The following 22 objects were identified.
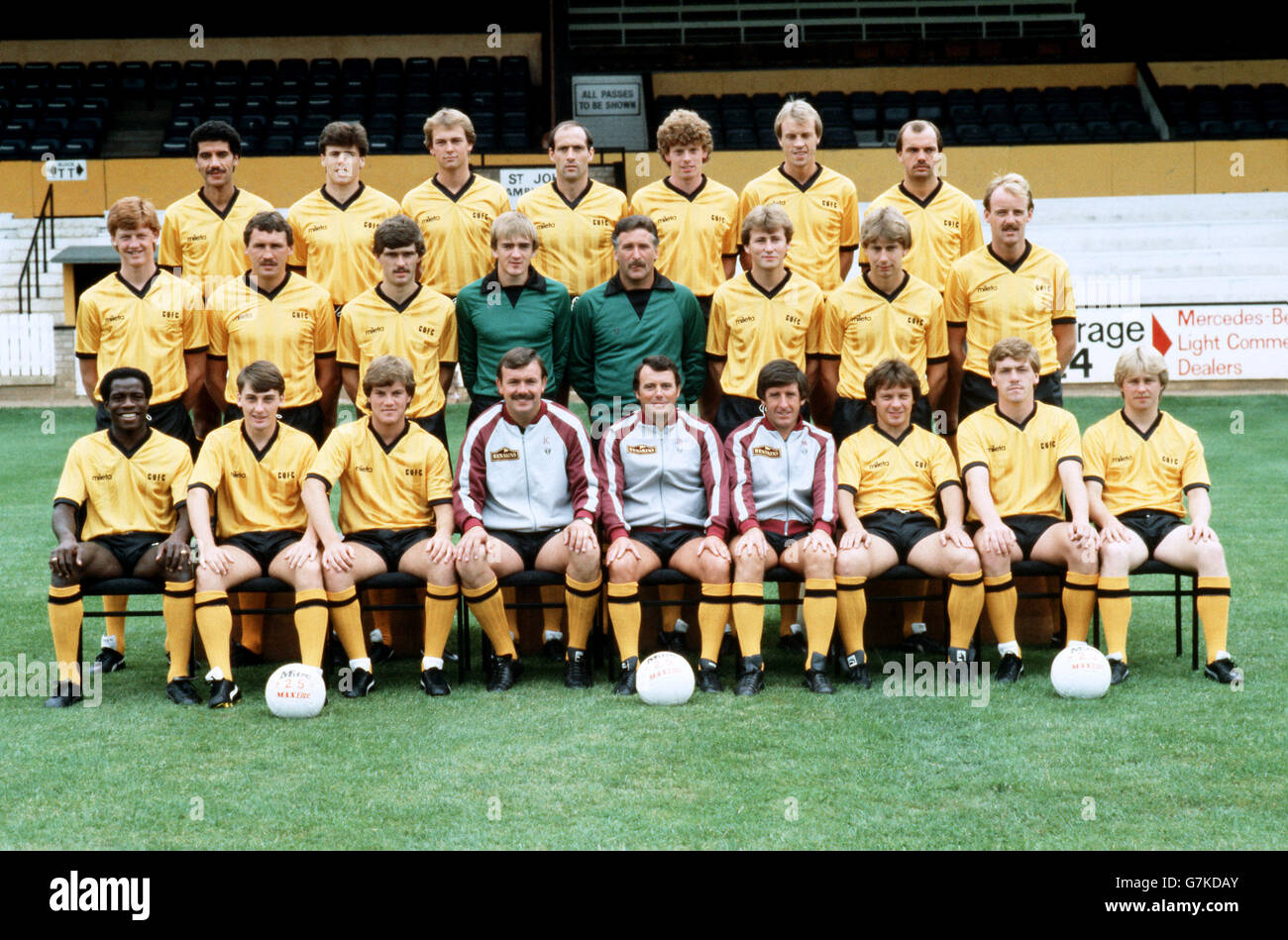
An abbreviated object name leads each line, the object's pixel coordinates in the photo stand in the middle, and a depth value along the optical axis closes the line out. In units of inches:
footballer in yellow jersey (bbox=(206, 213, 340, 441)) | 220.7
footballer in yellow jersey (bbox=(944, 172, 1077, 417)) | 222.8
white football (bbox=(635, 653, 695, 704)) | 187.9
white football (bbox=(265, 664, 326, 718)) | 184.1
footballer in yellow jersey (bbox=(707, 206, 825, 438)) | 222.5
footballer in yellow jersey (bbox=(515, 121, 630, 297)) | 242.2
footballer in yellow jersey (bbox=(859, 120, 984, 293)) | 241.9
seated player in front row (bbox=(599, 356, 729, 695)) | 199.6
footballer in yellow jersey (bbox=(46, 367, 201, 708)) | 197.2
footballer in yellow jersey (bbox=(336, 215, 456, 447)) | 221.6
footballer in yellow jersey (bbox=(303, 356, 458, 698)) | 199.9
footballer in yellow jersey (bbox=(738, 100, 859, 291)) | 243.0
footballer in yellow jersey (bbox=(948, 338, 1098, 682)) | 201.6
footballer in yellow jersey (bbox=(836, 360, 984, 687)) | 201.3
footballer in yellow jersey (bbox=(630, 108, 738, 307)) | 242.5
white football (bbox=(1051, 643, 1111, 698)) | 187.3
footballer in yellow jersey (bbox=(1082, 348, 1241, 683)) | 200.1
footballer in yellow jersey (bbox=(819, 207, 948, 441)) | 221.8
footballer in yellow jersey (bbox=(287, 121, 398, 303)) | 241.8
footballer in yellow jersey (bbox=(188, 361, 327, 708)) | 196.4
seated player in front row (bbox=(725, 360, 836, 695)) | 198.1
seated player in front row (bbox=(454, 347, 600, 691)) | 202.2
